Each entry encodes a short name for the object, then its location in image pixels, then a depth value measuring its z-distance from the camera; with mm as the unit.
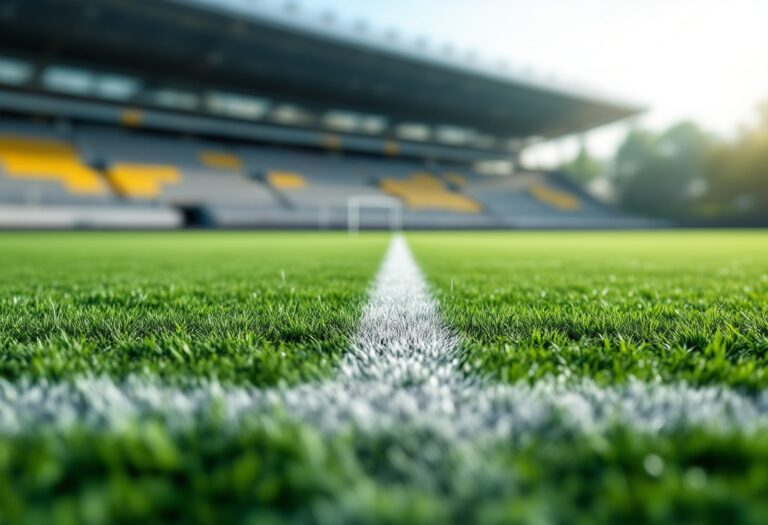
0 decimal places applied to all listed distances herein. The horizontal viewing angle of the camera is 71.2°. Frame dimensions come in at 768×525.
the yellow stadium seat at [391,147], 27578
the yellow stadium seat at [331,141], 25809
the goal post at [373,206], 21219
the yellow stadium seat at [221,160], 22922
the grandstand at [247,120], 17609
